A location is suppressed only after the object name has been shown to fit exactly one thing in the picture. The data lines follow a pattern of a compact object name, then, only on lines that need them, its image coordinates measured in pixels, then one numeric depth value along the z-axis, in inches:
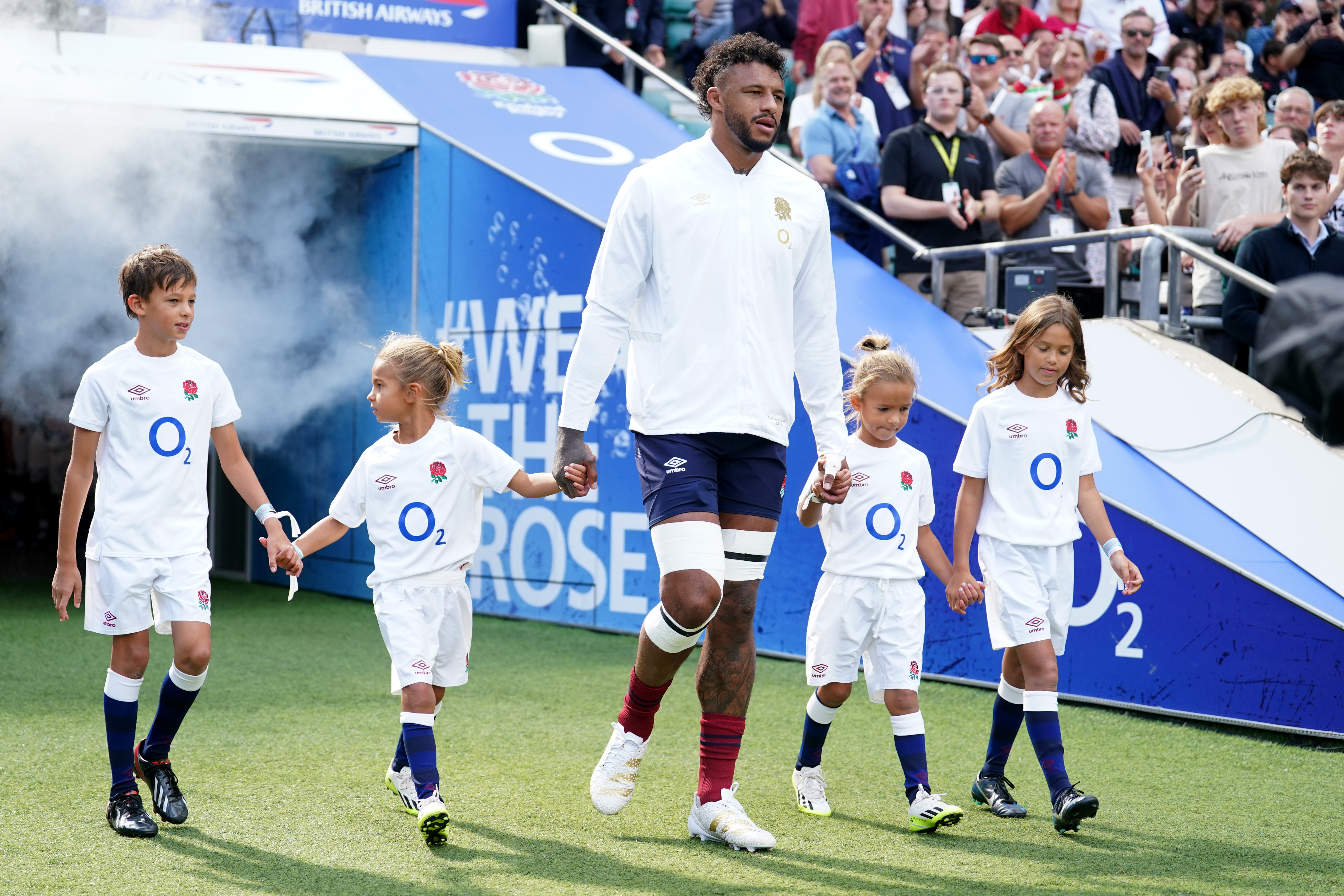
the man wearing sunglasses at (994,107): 362.3
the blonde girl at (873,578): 175.5
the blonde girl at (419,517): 164.4
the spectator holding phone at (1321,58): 430.9
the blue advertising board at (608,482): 222.8
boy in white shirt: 164.2
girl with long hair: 172.4
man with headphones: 325.1
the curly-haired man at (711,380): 152.1
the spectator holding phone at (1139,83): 406.3
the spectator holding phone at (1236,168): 301.0
